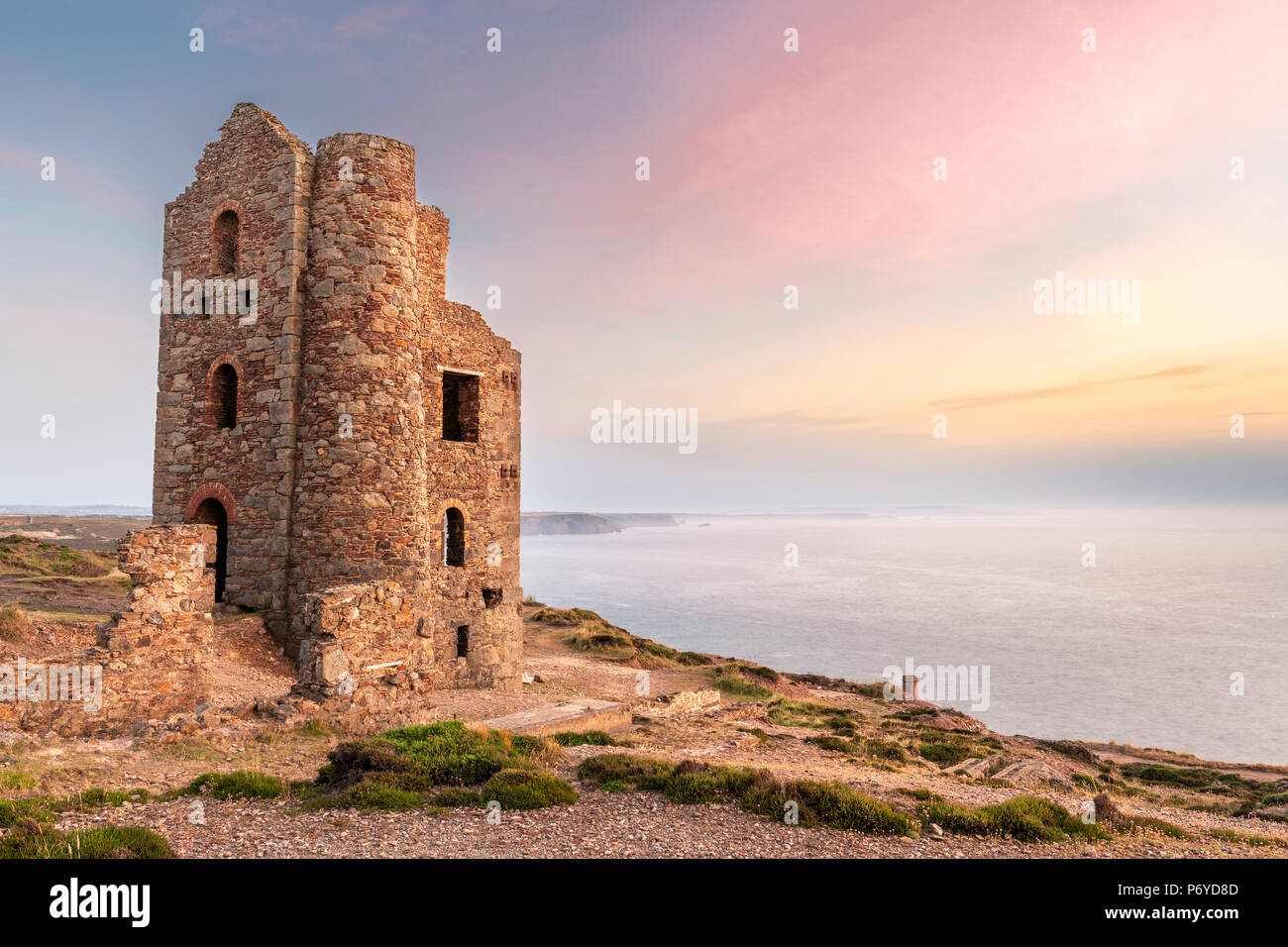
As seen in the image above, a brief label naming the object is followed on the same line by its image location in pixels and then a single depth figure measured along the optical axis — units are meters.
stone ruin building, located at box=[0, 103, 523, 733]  17.36
